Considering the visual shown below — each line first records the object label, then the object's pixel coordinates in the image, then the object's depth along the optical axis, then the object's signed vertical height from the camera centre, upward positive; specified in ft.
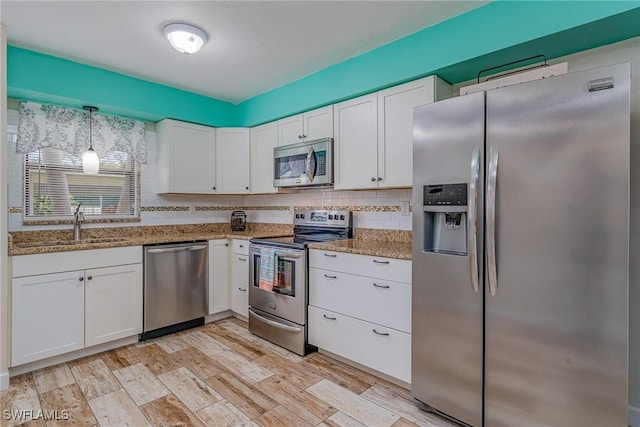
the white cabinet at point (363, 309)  7.08 -2.27
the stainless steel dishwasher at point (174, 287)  9.82 -2.30
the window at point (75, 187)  9.54 +0.85
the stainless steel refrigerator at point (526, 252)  4.53 -0.60
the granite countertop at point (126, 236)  8.58 -0.73
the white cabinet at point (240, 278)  11.09 -2.20
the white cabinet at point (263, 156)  11.75 +2.15
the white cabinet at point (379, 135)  7.91 +2.10
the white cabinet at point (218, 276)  11.27 -2.15
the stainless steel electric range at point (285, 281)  9.00 -1.94
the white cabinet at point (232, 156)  12.61 +2.24
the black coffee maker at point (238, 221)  13.42 -0.29
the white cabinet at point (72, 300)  7.73 -2.25
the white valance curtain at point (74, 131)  9.30 +2.57
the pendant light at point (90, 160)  10.14 +1.68
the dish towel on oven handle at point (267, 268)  9.62 -1.60
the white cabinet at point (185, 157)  11.42 +2.05
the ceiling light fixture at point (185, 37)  7.27 +4.04
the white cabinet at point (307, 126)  9.83 +2.81
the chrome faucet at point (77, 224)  9.93 -0.31
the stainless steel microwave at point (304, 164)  9.69 +1.60
